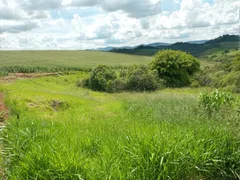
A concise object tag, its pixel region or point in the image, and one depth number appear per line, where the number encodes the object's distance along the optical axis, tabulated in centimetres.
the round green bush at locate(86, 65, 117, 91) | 4531
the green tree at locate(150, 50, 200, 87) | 4912
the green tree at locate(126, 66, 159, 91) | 4219
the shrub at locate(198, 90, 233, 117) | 996
